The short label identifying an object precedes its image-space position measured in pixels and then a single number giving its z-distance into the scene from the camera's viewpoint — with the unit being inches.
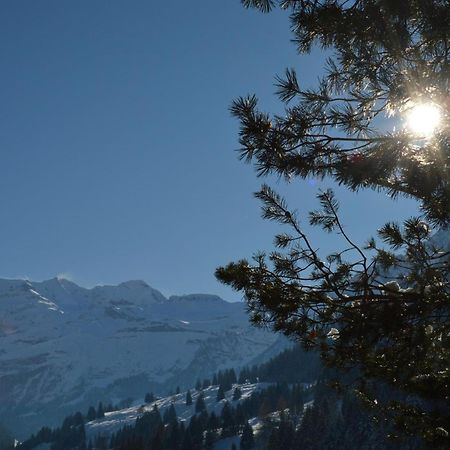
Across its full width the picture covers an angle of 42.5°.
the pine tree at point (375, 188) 313.1
